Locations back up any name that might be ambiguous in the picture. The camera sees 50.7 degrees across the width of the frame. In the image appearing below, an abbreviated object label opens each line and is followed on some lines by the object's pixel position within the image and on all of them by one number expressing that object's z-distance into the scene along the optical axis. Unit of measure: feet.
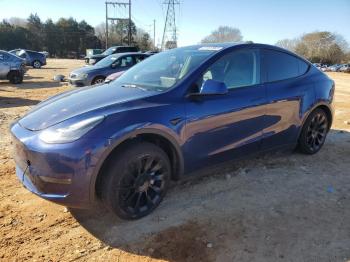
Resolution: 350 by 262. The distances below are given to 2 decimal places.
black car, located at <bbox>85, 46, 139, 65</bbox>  82.38
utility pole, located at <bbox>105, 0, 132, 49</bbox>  188.03
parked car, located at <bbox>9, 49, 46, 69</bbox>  100.83
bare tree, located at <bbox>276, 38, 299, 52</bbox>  206.64
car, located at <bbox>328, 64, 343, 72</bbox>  145.73
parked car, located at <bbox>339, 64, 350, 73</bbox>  140.02
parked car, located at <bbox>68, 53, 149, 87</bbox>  43.98
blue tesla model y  10.28
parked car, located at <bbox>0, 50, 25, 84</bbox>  51.75
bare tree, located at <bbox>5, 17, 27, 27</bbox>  279.90
